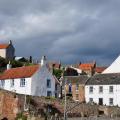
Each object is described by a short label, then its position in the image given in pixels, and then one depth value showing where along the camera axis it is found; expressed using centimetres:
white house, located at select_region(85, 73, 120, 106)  8212
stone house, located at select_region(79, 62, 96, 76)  12502
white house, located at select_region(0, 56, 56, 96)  7250
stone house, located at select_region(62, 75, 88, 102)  8725
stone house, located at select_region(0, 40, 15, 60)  11356
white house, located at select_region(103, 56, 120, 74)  9294
